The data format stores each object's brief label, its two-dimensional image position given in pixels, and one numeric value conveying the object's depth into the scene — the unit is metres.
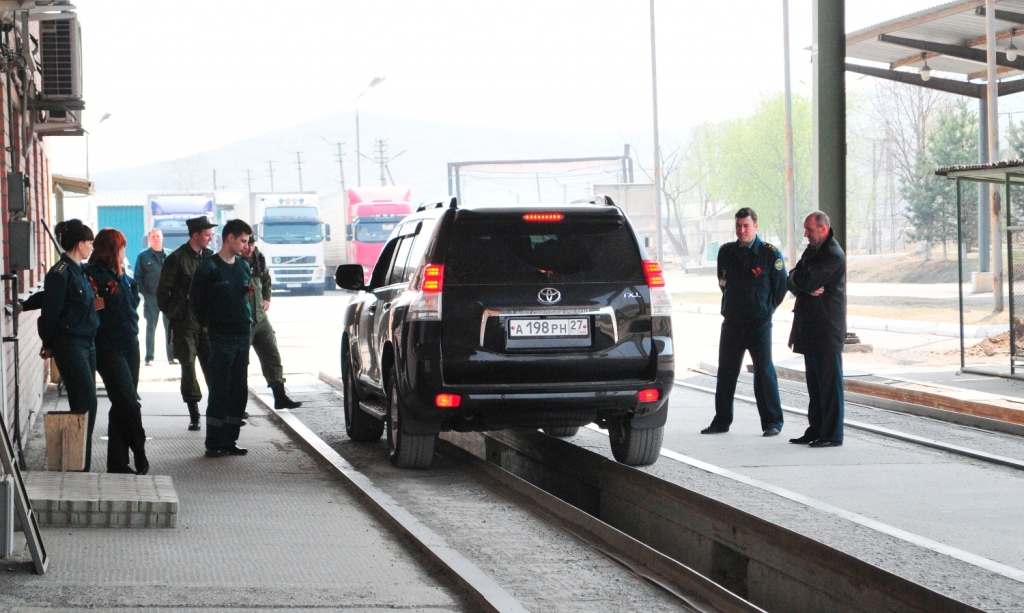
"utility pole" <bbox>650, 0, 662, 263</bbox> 46.41
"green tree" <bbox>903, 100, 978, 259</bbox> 69.50
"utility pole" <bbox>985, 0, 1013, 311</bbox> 23.61
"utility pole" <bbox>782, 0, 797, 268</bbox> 36.00
